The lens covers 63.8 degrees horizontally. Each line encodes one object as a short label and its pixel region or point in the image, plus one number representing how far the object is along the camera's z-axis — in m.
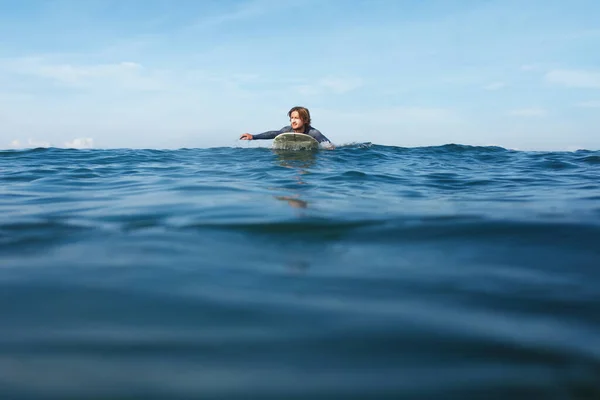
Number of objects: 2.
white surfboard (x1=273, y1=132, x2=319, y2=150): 12.03
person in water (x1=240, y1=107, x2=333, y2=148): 12.80
